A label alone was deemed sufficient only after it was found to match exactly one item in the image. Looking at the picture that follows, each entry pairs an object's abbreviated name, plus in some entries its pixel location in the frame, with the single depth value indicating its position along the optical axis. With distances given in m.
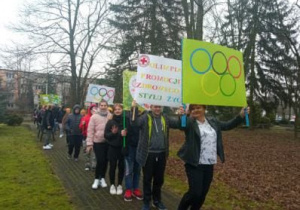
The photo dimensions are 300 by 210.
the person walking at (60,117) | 21.28
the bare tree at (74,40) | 29.17
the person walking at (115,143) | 7.72
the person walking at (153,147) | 6.45
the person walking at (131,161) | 7.52
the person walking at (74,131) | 12.57
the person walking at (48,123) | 16.16
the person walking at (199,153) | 5.29
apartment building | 29.59
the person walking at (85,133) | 10.58
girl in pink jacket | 8.27
